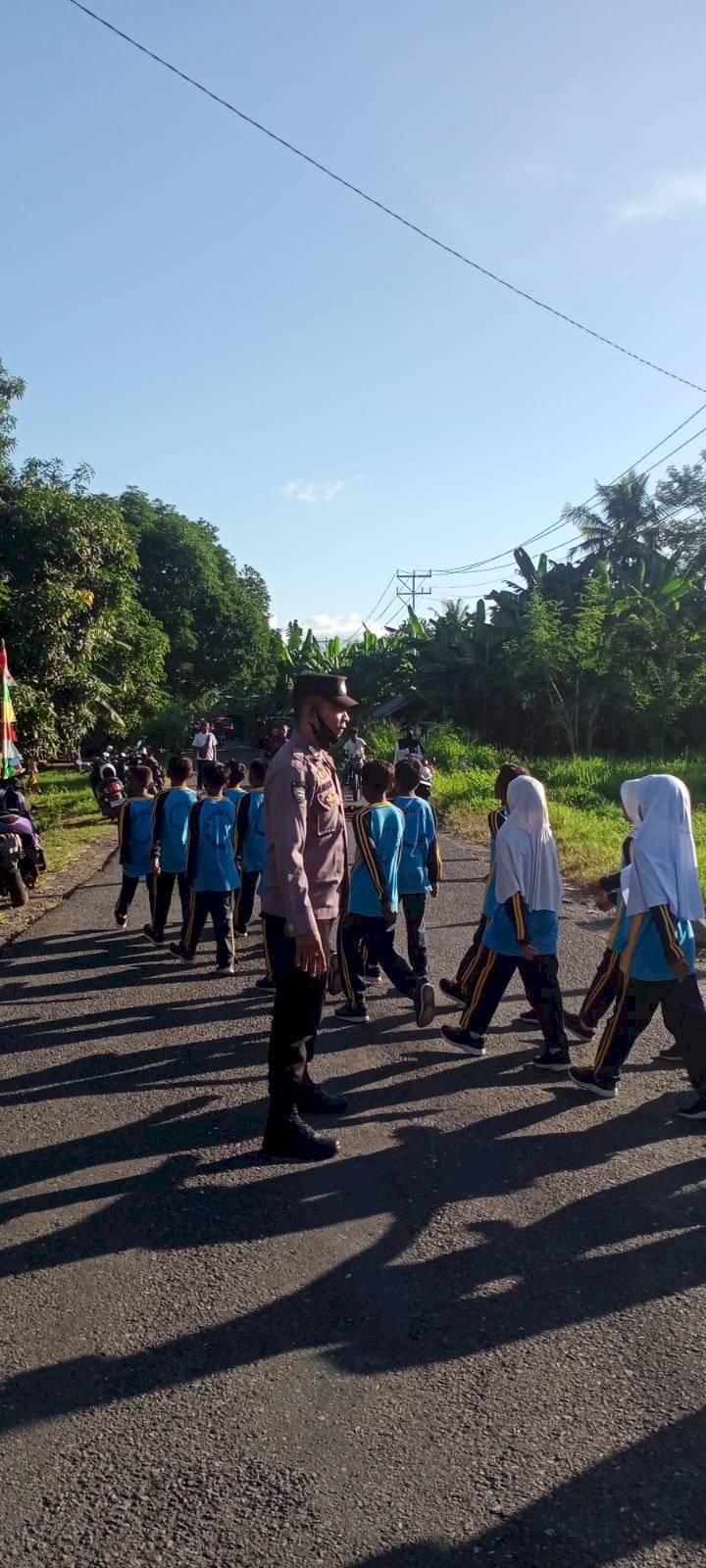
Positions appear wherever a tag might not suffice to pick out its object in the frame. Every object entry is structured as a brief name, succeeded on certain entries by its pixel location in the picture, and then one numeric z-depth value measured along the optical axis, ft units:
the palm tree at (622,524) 128.98
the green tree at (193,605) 144.25
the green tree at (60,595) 55.98
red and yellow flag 42.58
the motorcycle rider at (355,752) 80.49
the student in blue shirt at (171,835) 30.12
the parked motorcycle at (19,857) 37.14
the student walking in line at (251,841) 29.19
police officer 15.57
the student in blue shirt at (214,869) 27.78
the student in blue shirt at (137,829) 31.99
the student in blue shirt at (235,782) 31.09
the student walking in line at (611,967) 18.31
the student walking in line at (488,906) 21.40
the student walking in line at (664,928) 17.16
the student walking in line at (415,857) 25.50
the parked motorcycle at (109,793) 51.85
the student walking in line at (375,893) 22.74
